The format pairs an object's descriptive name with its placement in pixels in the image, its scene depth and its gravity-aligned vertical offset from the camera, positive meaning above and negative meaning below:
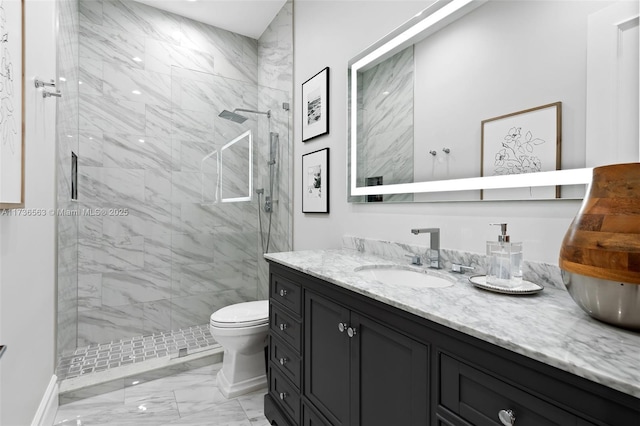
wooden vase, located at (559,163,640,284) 0.59 -0.03
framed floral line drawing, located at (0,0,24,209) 1.00 +0.36
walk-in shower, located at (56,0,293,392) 2.57 +0.27
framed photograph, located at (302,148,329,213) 2.19 +0.22
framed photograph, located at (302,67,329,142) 2.17 +0.76
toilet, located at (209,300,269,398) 1.98 -0.87
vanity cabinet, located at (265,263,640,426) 0.57 -0.41
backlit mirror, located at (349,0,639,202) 0.93 +0.43
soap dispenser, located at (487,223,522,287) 0.99 -0.16
